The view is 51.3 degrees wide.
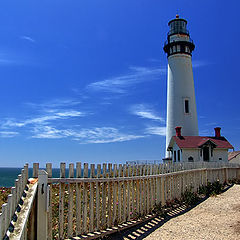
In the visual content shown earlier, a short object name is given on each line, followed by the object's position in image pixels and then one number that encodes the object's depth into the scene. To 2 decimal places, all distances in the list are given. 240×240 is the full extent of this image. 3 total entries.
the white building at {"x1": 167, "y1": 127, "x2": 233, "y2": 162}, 22.86
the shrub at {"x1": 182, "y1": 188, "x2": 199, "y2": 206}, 10.20
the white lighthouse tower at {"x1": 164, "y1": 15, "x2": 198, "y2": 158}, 26.05
